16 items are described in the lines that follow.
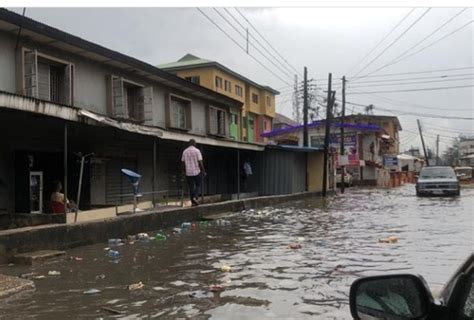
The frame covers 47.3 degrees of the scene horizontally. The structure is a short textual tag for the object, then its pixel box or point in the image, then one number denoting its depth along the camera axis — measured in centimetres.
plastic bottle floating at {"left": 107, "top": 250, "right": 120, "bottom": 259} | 961
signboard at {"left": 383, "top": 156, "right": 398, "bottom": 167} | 5997
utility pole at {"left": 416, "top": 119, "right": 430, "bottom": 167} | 7725
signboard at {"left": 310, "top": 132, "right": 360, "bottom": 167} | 4994
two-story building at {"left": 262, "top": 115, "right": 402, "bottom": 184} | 4888
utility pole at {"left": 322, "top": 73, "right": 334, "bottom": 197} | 2991
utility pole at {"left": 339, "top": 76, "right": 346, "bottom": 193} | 4488
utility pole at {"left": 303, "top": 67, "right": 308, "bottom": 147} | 3684
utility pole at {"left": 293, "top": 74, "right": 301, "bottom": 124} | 5204
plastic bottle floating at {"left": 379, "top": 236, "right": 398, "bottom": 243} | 1106
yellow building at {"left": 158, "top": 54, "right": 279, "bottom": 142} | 4534
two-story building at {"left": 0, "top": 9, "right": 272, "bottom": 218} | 1326
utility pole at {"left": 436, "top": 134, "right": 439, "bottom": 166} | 10241
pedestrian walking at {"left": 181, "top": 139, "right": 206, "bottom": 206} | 1564
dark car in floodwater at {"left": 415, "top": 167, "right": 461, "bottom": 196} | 2734
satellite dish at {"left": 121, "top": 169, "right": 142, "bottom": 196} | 1325
